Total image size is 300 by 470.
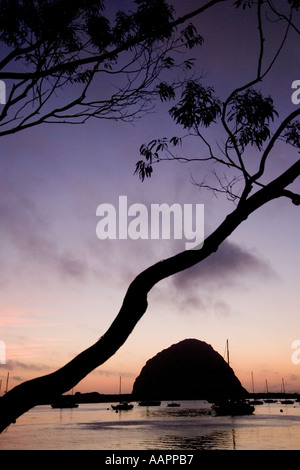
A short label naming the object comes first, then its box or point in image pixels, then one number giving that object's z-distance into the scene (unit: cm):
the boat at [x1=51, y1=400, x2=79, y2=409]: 13090
